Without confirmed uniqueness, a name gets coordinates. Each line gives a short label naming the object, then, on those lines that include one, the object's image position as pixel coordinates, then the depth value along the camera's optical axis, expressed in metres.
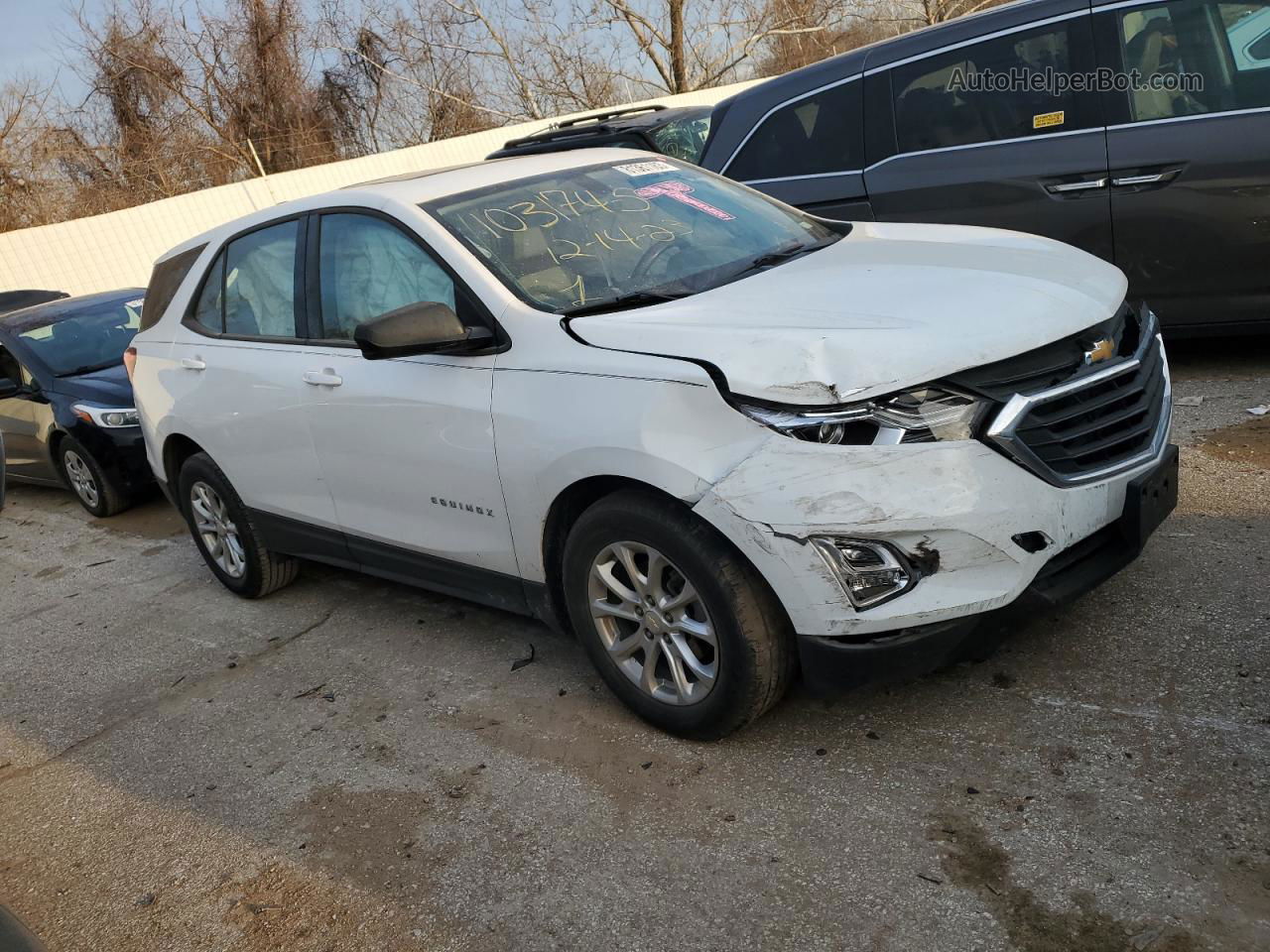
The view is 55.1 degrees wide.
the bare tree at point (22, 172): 25.08
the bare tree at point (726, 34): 28.34
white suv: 3.09
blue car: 7.91
